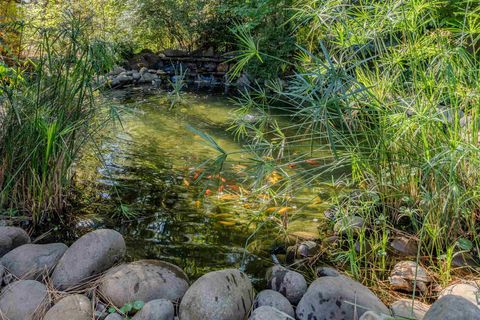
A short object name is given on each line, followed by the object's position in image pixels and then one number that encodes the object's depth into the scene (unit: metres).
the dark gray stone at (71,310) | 1.72
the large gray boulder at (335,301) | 1.75
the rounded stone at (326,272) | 2.18
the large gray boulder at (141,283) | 1.84
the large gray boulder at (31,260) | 1.98
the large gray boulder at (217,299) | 1.71
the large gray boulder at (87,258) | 1.93
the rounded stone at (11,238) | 2.12
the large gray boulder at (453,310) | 1.45
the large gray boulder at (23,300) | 1.76
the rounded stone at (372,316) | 1.56
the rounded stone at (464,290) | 1.81
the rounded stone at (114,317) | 1.73
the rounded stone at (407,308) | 1.78
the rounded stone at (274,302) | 1.84
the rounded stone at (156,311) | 1.71
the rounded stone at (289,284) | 1.98
